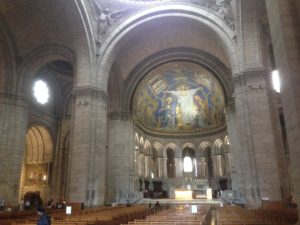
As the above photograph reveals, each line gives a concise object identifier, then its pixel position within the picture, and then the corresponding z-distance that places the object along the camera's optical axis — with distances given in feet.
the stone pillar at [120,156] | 73.97
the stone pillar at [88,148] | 50.24
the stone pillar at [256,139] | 42.45
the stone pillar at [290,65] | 18.98
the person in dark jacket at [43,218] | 19.04
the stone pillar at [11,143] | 53.88
